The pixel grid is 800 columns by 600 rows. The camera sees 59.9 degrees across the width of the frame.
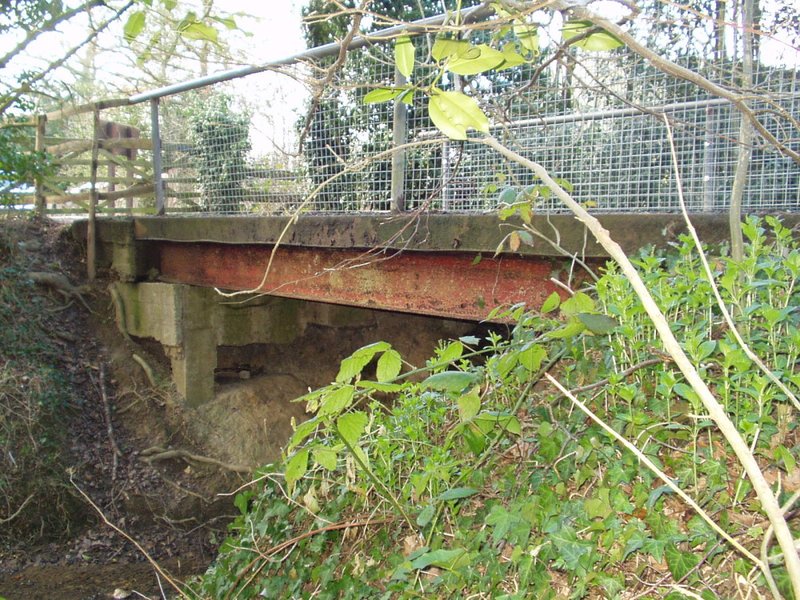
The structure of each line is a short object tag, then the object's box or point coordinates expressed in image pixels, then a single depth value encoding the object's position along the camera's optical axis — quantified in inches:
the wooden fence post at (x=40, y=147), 350.6
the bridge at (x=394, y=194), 164.1
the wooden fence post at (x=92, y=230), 328.2
